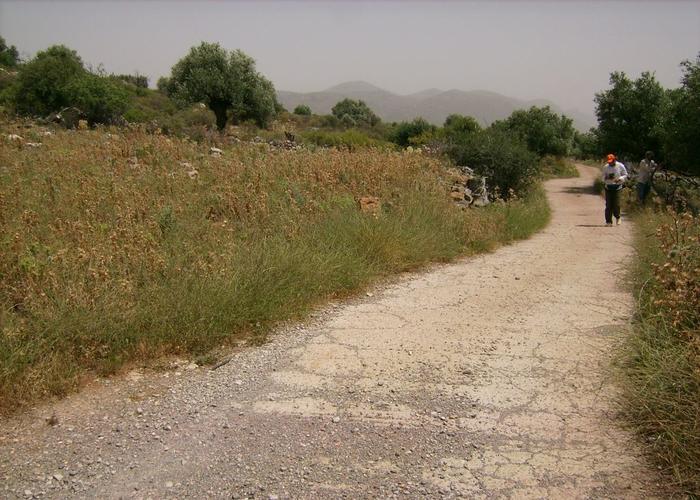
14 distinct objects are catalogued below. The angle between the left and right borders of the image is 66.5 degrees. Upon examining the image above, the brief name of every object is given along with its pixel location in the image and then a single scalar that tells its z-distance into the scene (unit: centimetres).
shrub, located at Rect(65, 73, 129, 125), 2080
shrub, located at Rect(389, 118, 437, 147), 3598
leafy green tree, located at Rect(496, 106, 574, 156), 3466
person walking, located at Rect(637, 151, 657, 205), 1456
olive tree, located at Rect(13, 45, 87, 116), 2219
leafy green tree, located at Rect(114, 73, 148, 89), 4870
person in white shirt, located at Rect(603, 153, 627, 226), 1148
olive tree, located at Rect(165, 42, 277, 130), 2778
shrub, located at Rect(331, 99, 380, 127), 6069
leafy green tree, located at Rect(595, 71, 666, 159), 1984
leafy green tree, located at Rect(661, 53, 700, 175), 1369
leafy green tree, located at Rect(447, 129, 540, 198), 1356
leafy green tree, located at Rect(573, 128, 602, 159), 2260
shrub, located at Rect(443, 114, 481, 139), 3052
